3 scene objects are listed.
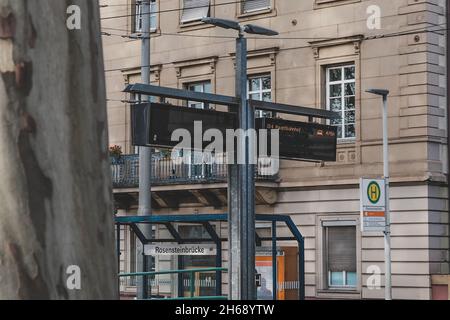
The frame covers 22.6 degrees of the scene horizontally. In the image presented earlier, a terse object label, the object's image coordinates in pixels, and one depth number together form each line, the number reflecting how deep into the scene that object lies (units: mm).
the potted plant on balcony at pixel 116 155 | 37656
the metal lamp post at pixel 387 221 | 29156
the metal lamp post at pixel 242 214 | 17141
